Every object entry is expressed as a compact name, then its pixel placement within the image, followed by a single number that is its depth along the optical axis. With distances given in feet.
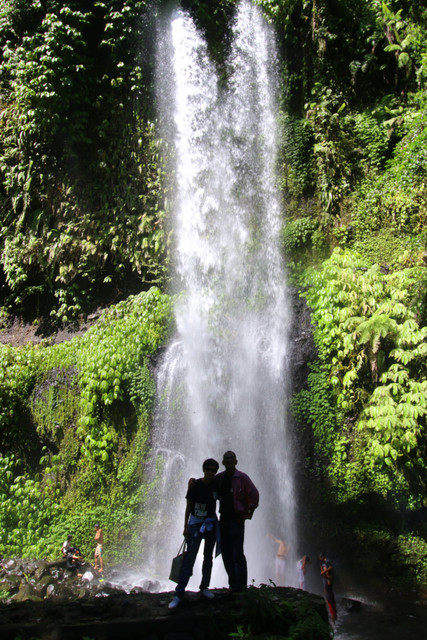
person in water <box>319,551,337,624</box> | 19.19
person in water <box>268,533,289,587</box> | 22.61
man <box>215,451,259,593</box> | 13.67
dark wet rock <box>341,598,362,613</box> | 20.49
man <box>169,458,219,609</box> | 13.53
